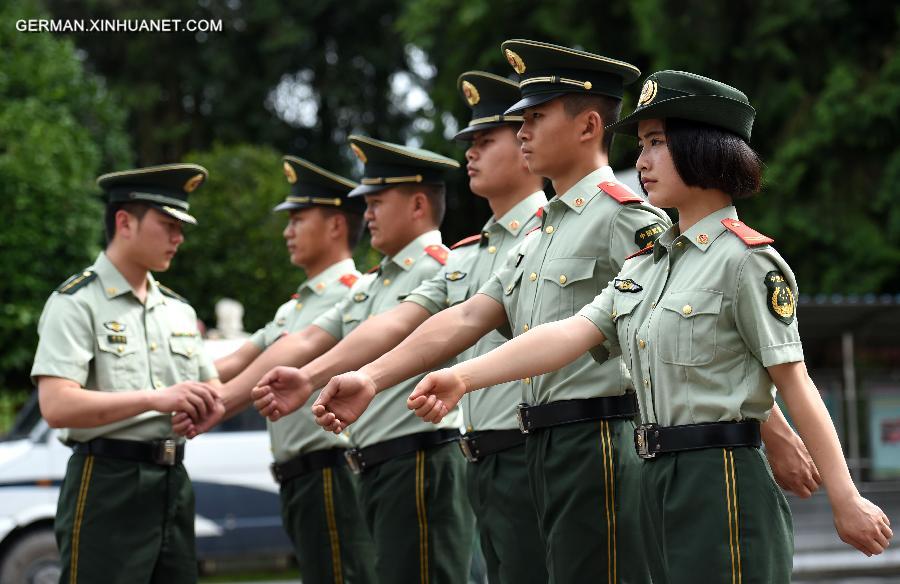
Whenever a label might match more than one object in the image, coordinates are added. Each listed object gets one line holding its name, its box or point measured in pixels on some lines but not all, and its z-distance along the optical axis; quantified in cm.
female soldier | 309
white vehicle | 991
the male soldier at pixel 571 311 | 377
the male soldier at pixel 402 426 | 489
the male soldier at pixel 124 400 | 493
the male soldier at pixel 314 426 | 567
